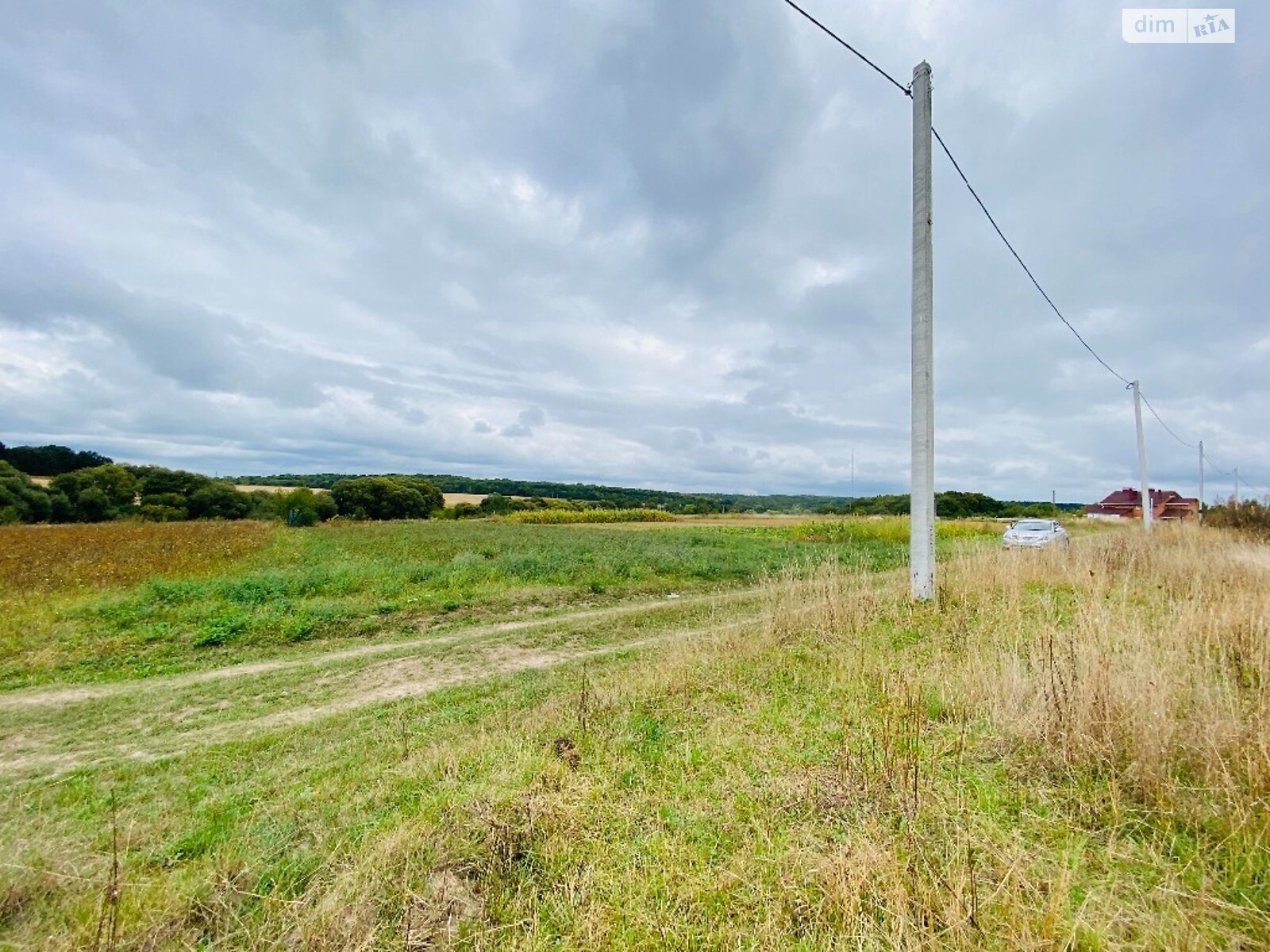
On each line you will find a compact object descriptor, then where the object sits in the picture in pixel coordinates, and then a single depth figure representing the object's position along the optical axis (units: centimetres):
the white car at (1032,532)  2227
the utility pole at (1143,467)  2428
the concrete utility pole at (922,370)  770
